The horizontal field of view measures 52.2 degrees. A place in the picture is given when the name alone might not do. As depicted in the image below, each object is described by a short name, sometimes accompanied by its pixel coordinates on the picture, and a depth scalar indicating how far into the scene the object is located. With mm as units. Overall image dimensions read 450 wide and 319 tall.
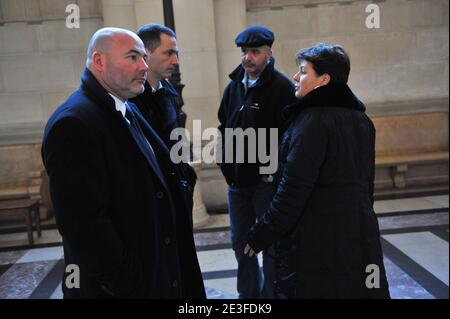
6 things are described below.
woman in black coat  1729
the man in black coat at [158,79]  1980
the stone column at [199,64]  4164
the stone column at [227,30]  4074
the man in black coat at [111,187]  1276
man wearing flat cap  2465
